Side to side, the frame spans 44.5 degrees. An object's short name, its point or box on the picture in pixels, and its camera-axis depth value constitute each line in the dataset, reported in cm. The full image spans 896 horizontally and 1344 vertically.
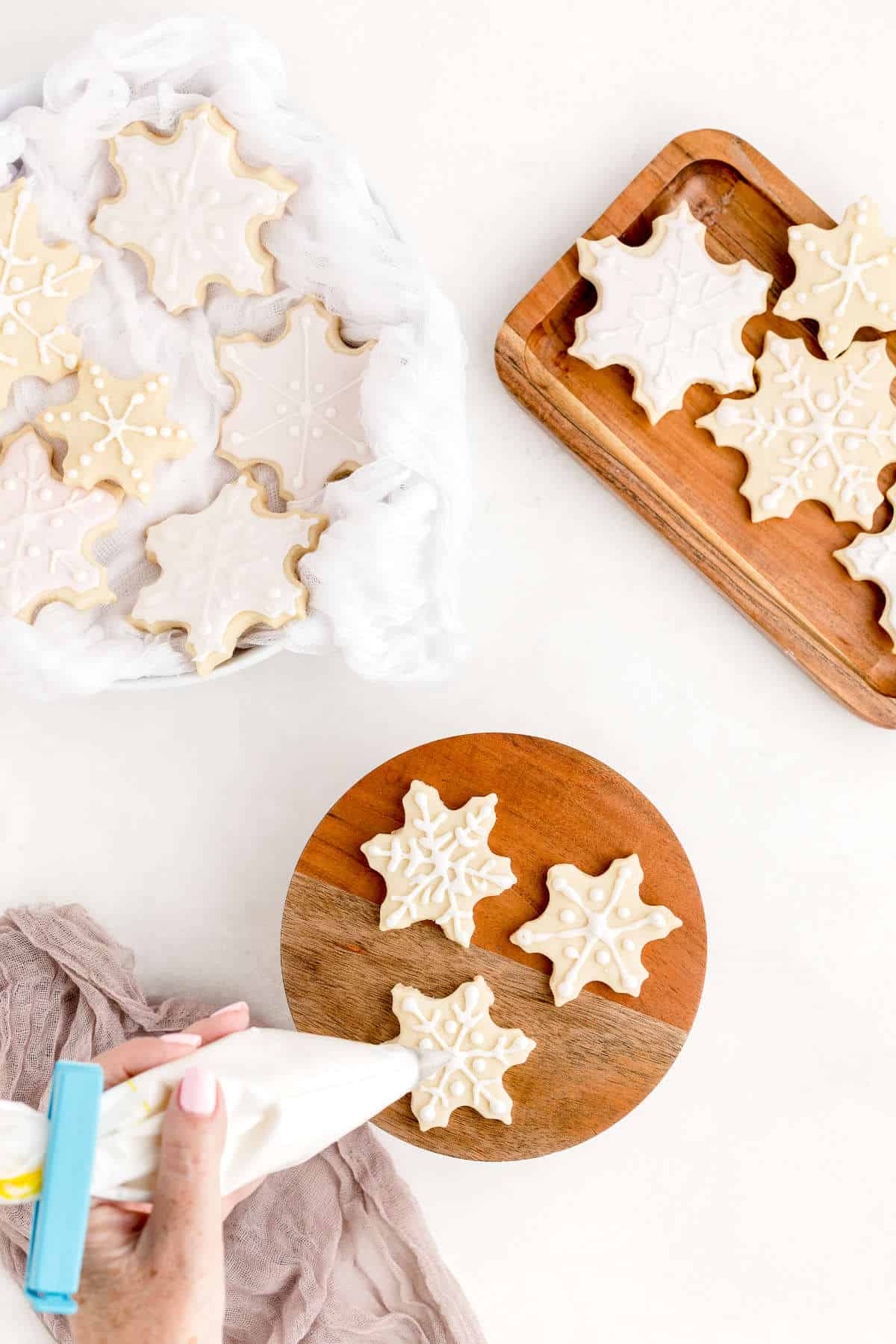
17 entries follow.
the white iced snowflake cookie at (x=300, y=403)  91
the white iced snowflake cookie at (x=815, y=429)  94
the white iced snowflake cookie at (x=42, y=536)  90
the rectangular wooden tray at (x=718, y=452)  95
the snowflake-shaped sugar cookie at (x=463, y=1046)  89
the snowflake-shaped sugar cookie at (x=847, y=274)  93
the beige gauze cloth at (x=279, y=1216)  97
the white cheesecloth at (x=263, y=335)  87
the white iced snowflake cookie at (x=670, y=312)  93
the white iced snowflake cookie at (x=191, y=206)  89
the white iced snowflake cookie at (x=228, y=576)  89
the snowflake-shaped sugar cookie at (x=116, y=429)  90
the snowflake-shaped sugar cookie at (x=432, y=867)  89
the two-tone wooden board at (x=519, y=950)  90
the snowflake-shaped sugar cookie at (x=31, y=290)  89
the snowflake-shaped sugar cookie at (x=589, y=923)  89
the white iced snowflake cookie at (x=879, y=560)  94
